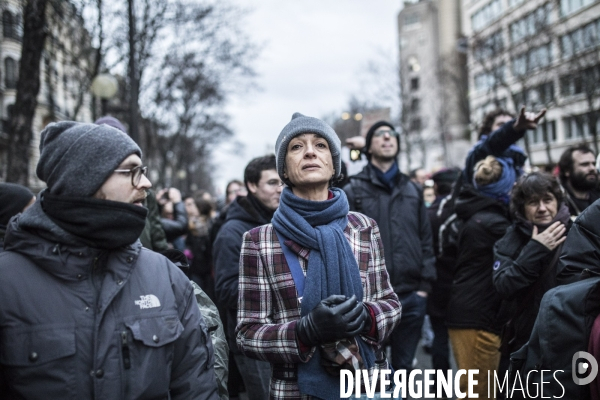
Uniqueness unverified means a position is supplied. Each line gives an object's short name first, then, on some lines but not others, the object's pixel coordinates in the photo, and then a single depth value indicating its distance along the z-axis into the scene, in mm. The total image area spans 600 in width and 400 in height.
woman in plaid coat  2303
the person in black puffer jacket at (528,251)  3430
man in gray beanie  1840
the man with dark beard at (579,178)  4750
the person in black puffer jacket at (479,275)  4078
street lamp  11453
